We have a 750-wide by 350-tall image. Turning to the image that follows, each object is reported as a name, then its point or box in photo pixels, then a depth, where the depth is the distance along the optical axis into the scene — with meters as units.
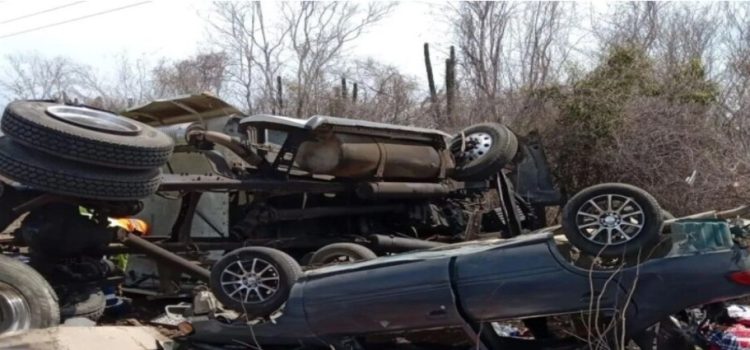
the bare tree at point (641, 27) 21.92
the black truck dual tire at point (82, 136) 5.59
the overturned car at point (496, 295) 3.89
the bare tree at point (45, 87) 35.36
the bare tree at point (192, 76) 31.05
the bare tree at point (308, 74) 25.51
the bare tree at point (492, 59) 21.19
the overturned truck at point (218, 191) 5.64
